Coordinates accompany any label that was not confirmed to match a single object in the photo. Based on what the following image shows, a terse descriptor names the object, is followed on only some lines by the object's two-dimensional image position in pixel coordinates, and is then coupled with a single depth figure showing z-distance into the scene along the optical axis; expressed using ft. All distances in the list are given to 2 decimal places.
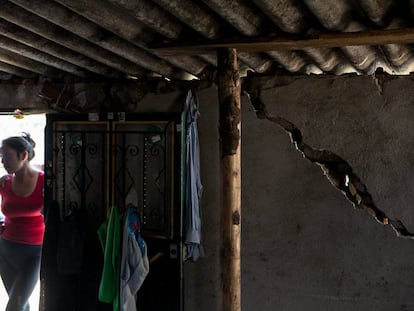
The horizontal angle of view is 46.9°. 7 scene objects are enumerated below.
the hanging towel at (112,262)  12.11
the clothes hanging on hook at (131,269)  11.84
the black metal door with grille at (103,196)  12.78
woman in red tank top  13.16
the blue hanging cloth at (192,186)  12.06
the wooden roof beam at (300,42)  8.46
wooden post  9.48
